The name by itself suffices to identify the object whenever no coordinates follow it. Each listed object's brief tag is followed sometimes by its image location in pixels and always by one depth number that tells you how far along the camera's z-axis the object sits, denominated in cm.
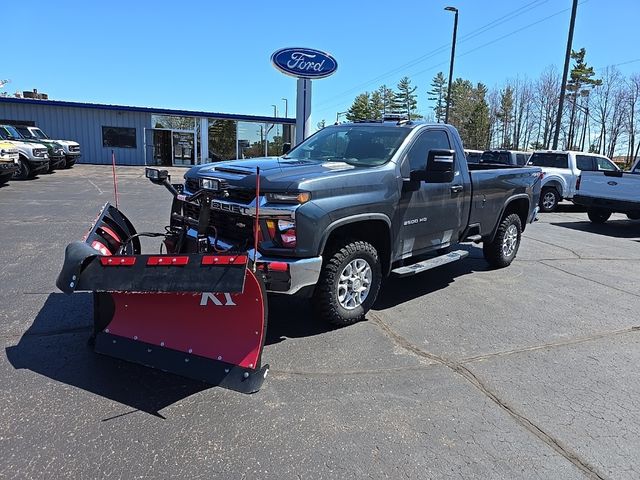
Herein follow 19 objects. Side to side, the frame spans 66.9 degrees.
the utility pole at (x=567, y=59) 1877
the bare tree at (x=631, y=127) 4438
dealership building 2836
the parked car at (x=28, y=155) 1770
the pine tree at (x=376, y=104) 7531
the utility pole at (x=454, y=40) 2708
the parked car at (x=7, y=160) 1473
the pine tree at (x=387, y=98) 7525
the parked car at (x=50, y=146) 1914
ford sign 1773
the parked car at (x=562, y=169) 1568
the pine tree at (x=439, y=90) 6631
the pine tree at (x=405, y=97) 7300
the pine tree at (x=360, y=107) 7475
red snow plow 308
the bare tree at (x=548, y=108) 4816
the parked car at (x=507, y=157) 1761
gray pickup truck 398
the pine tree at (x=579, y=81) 4591
